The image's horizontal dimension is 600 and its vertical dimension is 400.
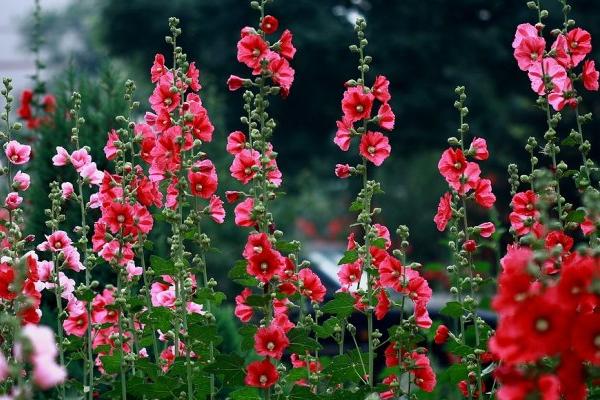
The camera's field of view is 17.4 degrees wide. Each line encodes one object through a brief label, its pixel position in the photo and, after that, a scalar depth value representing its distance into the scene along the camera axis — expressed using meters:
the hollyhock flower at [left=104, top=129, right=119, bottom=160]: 6.28
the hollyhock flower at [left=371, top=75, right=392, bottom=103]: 6.04
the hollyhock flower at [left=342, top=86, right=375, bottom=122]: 5.92
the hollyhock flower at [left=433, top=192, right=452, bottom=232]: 6.21
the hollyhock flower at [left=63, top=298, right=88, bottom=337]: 6.43
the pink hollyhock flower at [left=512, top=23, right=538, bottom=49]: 6.19
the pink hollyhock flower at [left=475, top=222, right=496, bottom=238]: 6.28
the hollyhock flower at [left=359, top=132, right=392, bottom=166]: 6.02
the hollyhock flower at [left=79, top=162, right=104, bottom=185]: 6.51
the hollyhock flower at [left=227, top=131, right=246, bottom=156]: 5.99
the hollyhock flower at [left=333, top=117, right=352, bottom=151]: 6.08
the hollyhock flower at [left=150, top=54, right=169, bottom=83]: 6.40
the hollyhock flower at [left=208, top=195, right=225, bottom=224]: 5.99
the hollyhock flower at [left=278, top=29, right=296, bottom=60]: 5.86
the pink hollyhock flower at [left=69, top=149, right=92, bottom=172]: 6.58
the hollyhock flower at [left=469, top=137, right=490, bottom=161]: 6.21
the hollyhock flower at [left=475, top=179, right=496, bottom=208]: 6.18
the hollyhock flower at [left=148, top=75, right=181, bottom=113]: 6.10
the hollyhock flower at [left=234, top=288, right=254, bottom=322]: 5.66
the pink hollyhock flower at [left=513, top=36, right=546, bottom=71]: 6.07
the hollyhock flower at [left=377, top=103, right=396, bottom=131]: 6.12
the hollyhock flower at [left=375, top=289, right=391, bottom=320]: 6.03
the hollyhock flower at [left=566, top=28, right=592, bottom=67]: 6.14
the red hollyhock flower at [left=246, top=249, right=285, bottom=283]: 5.24
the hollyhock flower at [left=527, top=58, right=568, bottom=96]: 6.11
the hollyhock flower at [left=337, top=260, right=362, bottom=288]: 6.34
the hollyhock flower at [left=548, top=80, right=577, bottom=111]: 6.18
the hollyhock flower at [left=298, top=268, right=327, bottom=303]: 6.16
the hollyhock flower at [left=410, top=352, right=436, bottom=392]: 6.21
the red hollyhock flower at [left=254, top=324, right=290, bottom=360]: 5.35
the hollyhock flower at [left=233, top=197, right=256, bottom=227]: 5.50
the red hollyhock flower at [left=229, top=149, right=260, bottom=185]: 5.78
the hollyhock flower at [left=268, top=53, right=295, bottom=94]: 5.77
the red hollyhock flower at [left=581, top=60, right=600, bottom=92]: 6.19
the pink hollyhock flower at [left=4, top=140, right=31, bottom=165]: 6.55
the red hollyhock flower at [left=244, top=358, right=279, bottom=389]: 5.41
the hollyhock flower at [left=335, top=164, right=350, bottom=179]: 6.07
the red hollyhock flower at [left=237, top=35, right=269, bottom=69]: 5.73
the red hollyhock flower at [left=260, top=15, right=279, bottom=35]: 5.79
